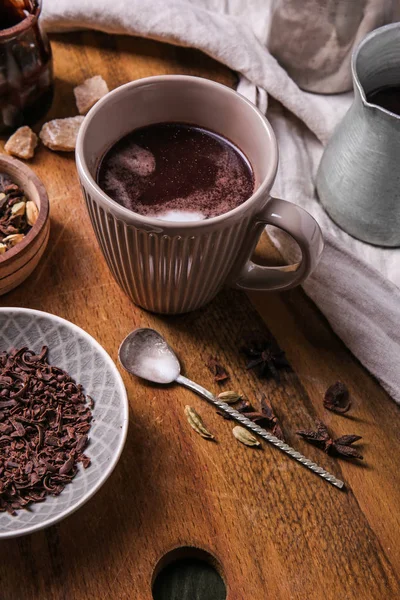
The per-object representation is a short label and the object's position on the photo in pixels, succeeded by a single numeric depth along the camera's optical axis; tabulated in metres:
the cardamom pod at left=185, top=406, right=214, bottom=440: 0.50
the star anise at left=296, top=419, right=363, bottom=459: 0.50
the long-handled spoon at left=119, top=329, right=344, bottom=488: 0.50
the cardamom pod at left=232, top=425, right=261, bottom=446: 0.50
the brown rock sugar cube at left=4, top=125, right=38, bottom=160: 0.58
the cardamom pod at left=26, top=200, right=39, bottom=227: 0.54
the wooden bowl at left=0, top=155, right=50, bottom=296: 0.51
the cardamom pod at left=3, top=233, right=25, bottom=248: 0.53
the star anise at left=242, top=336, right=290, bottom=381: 0.52
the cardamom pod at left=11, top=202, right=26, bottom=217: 0.54
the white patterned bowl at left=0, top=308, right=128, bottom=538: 0.46
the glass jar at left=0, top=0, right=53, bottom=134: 0.54
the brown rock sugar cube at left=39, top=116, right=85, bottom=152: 0.58
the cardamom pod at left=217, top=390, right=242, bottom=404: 0.51
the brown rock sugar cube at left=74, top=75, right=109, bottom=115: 0.60
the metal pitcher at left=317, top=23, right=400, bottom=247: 0.51
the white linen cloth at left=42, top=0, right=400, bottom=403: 0.54
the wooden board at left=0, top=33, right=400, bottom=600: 0.47
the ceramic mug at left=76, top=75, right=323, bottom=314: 0.47
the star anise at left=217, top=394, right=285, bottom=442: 0.51
